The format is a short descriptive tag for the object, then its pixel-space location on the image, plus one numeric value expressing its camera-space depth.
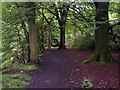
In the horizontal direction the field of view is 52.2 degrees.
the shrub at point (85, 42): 11.04
